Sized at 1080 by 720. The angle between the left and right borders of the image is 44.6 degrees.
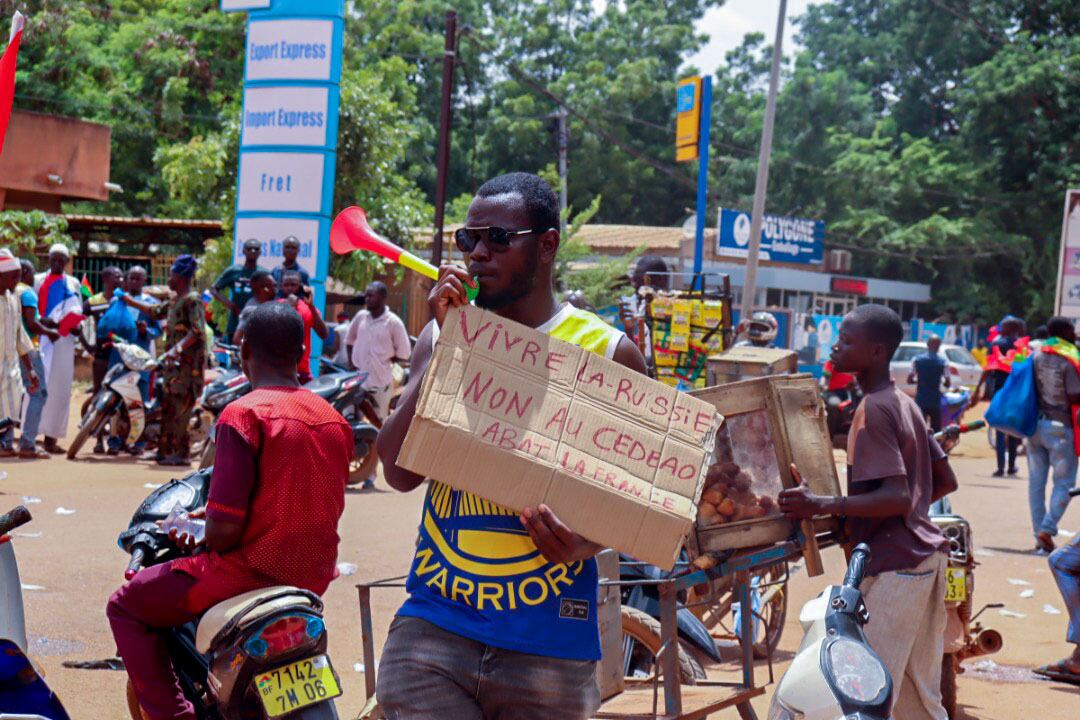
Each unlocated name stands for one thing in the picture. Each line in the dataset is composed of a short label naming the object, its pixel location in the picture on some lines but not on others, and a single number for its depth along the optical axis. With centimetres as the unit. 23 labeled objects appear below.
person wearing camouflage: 1192
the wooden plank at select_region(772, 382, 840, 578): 454
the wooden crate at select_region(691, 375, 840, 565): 454
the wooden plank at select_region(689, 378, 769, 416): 455
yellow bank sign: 1992
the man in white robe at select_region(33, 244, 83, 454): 1266
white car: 3000
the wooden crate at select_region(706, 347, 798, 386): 785
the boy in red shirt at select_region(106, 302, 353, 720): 387
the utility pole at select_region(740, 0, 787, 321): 2105
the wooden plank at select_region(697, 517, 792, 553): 453
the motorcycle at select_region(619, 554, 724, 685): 512
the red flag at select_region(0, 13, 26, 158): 360
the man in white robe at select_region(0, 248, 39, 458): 981
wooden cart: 441
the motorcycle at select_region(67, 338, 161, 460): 1212
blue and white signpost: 1484
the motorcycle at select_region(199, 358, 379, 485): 1010
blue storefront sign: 3625
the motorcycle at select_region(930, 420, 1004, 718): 584
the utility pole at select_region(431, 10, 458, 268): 2133
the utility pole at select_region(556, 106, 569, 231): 3621
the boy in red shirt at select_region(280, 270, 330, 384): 1147
